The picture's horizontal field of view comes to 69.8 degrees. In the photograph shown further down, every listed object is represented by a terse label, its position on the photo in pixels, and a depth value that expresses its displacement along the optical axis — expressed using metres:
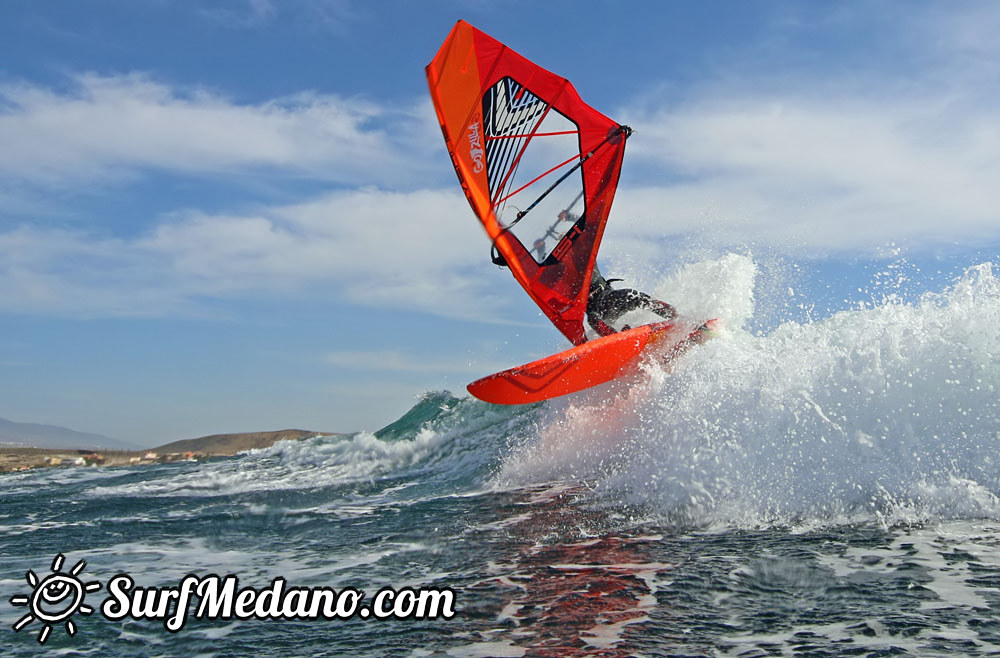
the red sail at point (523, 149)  10.12
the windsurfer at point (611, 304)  10.06
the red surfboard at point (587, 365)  8.41
